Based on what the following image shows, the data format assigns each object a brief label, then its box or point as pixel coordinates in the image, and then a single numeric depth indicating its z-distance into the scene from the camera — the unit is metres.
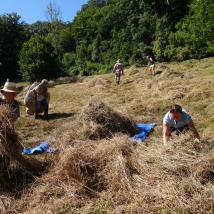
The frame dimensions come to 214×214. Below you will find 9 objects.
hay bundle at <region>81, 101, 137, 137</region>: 10.73
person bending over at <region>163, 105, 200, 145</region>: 7.97
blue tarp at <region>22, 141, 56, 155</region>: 9.57
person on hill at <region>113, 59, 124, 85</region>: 24.19
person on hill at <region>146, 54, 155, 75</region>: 24.92
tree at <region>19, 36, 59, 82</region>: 34.56
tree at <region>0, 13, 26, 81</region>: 52.72
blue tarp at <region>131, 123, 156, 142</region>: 10.41
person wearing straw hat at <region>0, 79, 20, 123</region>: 7.46
